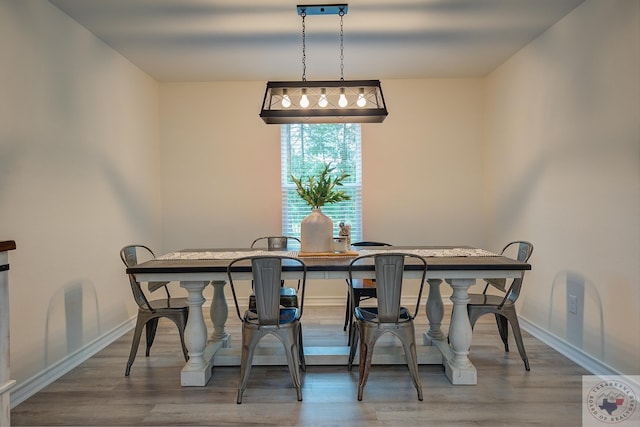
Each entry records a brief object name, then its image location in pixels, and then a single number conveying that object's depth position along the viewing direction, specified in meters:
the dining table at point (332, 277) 2.65
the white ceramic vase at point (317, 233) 3.17
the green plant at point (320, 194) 3.14
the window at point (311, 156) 4.78
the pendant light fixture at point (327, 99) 2.97
